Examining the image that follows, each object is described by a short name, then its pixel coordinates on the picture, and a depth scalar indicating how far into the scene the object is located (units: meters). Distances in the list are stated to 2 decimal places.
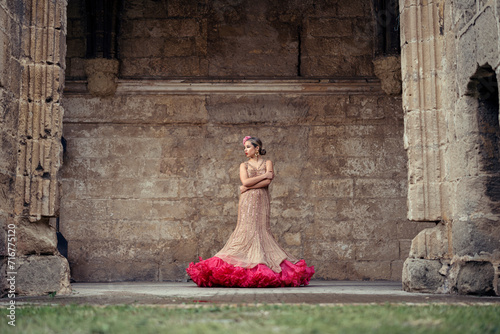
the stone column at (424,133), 5.07
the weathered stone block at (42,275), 4.79
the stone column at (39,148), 4.89
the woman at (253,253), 6.05
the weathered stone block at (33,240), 4.89
